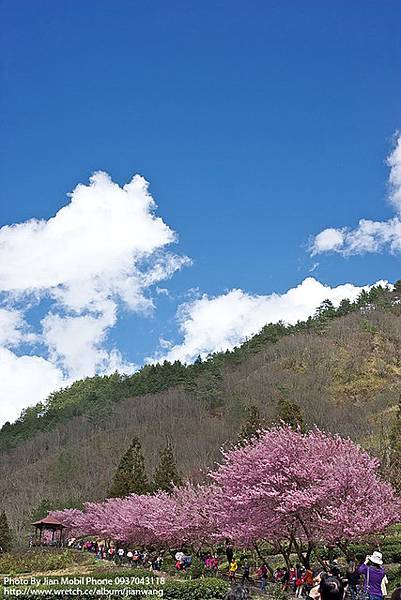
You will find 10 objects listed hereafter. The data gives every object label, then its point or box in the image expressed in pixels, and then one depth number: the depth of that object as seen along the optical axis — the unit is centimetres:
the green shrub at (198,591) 1727
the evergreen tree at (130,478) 4259
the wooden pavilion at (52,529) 4181
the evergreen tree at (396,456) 2888
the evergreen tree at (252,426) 3850
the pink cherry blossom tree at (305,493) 1717
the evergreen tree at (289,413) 3878
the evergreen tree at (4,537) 3881
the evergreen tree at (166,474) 4197
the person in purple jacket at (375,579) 941
